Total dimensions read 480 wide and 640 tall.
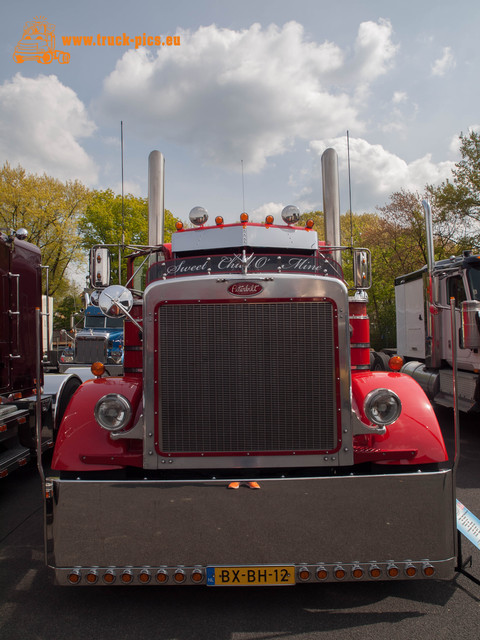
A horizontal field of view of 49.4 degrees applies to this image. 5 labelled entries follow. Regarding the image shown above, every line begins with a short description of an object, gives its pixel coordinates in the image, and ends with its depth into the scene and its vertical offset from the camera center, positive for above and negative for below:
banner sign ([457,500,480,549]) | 3.52 -1.34
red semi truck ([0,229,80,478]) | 6.05 -0.30
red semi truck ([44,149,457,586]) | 3.17 -0.80
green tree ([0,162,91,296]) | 31.34 +7.96
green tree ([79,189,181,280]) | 33.88 +8.01
